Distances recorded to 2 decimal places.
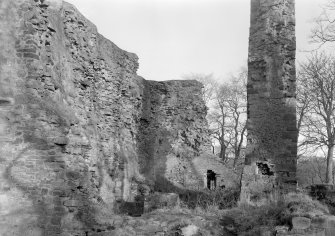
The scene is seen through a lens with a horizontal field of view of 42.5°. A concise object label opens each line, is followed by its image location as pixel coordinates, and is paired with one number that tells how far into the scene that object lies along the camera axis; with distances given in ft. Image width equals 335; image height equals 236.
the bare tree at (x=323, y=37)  54.44
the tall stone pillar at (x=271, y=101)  39.27
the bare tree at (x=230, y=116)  114.93
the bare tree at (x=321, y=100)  76.59
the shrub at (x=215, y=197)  38.11
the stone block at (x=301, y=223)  23.39
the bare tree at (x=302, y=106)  80.38
